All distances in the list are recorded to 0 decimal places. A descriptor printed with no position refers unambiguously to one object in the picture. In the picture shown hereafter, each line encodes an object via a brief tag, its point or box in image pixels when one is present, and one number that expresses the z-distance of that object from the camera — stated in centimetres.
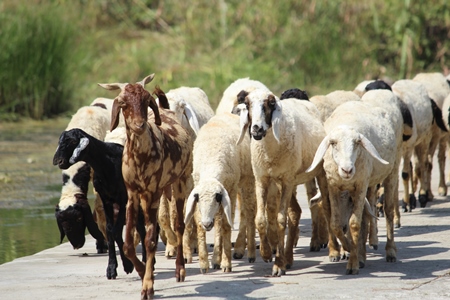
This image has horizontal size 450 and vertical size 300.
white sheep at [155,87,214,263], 1955
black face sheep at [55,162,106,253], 2000
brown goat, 1559
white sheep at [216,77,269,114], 2217
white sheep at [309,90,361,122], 2331
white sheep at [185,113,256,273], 1700
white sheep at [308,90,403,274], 1736
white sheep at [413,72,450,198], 2698
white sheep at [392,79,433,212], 2504
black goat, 1725
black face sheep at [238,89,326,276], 1747
